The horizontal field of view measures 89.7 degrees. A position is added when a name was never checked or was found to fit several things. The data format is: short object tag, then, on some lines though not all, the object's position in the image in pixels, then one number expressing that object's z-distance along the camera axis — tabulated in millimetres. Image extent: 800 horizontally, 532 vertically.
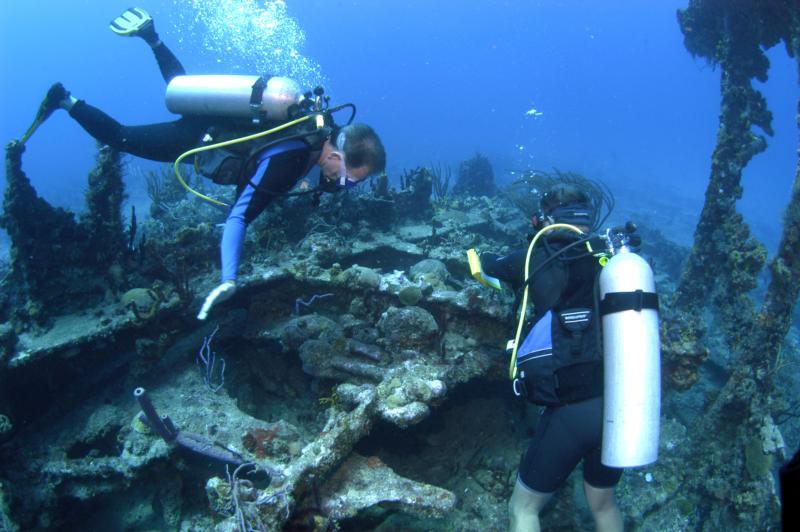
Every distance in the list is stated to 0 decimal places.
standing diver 3207
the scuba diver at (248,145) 3766
